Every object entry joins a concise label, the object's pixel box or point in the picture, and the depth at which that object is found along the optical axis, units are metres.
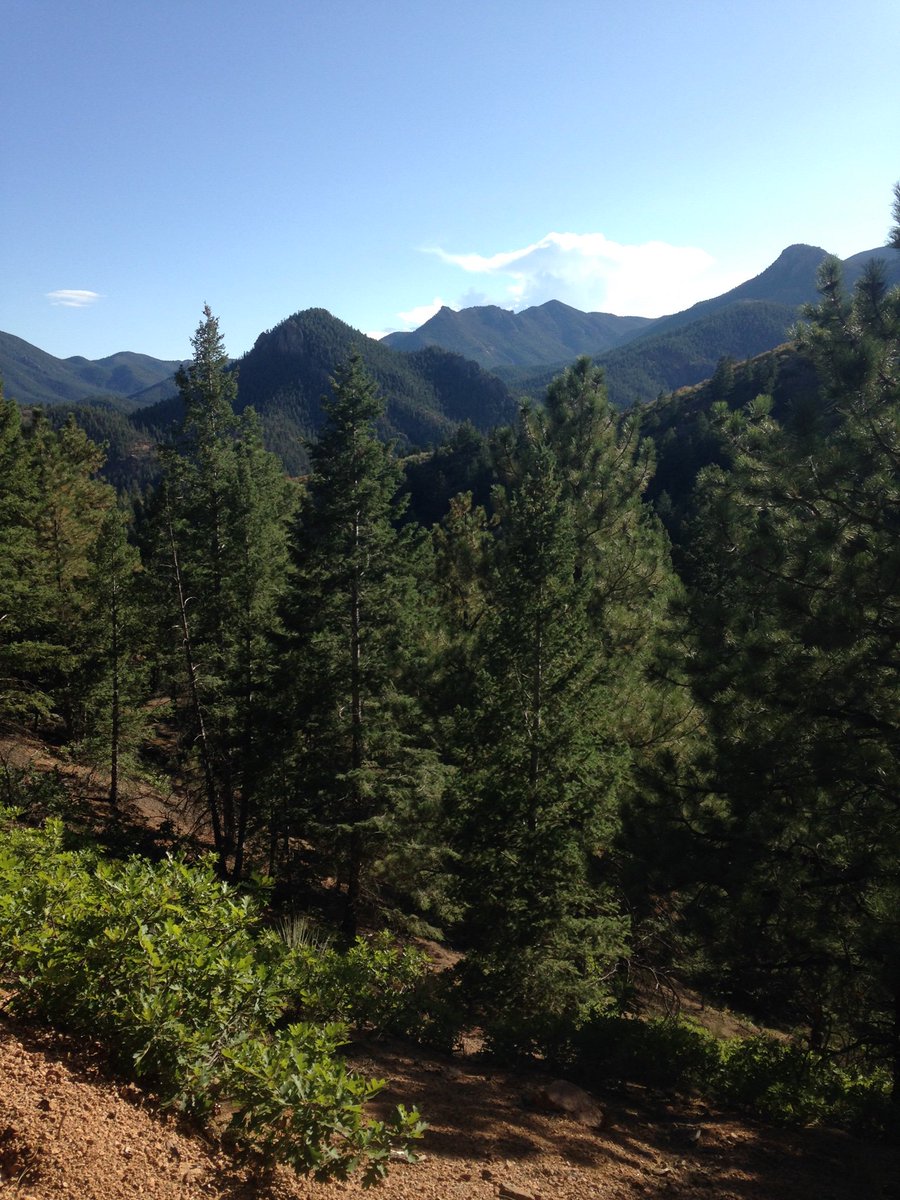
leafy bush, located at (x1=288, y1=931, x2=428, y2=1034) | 6.20
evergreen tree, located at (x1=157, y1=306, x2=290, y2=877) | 16.30
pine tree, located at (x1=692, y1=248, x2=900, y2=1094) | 6.45
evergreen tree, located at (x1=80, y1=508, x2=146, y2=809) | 18.66
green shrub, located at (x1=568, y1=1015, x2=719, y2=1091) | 7.43
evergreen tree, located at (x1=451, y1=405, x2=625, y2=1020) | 9.60
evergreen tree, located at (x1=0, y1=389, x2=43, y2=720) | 16.72
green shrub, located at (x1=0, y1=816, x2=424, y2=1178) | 3.47
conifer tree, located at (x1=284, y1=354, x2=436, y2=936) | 13.23
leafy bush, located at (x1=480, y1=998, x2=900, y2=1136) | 6.88
